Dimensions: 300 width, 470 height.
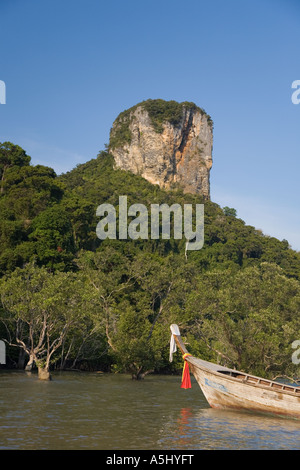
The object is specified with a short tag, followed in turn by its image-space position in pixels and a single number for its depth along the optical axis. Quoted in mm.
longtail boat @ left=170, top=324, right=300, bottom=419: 21922
